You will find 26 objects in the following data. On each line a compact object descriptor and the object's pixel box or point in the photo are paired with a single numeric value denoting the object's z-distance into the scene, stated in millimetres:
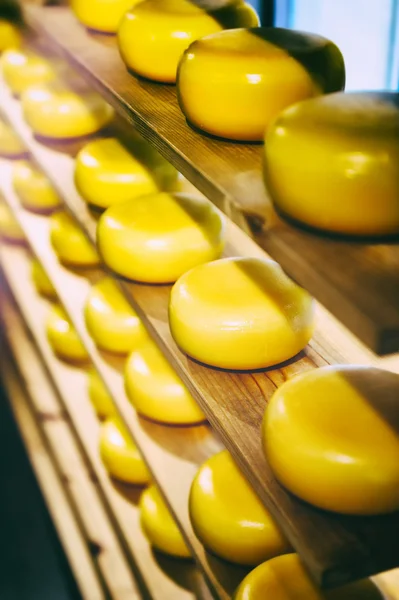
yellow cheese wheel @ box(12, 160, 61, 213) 2207
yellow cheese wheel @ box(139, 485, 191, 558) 1388
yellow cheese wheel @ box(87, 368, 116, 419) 1843
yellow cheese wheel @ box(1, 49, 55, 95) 2145
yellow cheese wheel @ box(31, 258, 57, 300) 2436
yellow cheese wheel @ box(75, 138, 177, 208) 1471
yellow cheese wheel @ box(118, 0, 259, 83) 1079
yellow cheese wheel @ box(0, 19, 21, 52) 2385
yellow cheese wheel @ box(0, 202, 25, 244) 2744
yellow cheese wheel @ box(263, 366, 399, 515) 709
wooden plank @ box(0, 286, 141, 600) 1812
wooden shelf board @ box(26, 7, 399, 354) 552
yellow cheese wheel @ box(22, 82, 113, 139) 1824
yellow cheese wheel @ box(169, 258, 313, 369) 960
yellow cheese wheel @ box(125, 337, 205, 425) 1278
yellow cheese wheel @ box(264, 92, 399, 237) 607
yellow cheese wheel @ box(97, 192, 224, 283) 1223
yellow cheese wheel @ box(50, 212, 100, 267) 1829
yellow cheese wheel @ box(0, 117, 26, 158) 2555
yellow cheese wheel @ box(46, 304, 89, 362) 2117
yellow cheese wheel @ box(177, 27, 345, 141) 837
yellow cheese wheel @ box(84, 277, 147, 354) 1510
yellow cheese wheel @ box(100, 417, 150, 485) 1625
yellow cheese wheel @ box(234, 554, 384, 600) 902
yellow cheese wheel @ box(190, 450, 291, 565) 984
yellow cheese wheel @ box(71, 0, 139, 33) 1379
